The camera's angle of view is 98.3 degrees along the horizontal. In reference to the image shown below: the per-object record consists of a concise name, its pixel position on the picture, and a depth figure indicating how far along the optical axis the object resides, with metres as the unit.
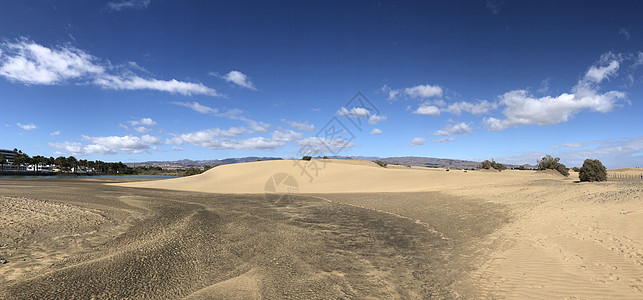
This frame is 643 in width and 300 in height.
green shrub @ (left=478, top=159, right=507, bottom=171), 59.31
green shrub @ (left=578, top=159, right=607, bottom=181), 23.03
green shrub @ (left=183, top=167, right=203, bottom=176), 69.00
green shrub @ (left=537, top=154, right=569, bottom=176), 42.58
